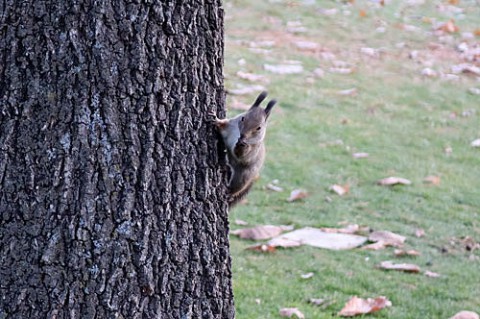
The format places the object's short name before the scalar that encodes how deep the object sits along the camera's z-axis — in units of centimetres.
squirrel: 756
